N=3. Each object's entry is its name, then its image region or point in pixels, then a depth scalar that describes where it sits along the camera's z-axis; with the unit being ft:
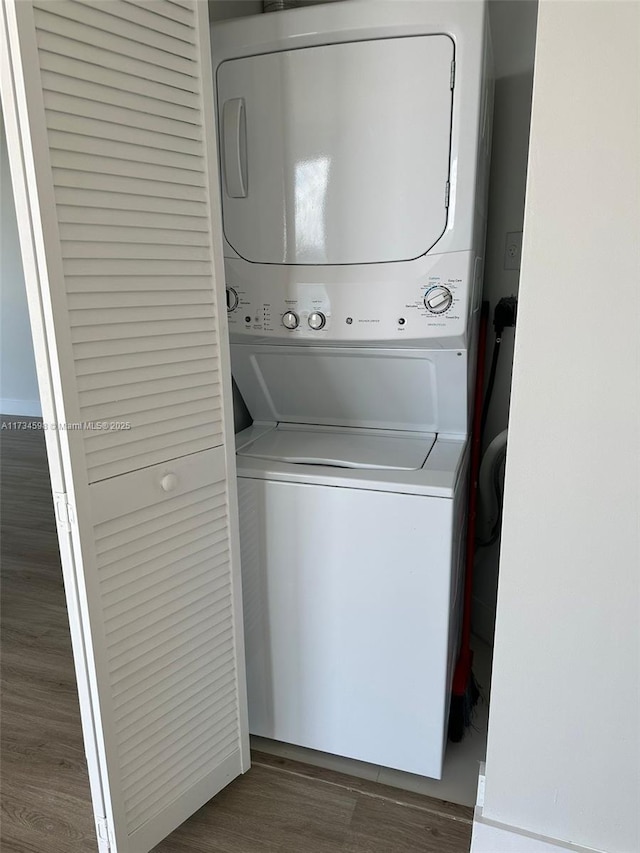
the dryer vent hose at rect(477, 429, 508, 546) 6.51
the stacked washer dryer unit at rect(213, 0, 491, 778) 4.60
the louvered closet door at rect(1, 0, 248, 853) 3.42
